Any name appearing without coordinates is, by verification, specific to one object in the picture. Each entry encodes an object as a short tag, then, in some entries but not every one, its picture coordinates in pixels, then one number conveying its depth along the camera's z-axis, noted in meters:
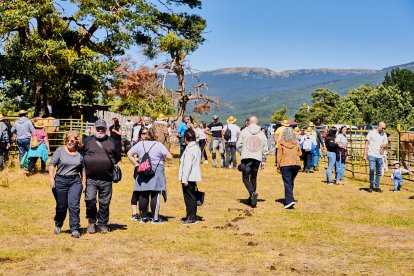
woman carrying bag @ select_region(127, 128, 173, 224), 9.06
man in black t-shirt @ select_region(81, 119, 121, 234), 8.34
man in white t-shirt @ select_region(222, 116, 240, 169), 19.23
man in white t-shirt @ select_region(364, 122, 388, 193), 14.40
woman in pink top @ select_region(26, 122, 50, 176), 15.44
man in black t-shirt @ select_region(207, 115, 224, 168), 20.20
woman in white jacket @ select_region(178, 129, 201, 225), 9.45
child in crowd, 14.95
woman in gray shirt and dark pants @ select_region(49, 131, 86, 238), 8.09
